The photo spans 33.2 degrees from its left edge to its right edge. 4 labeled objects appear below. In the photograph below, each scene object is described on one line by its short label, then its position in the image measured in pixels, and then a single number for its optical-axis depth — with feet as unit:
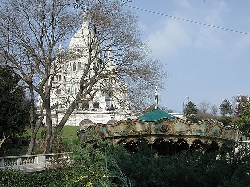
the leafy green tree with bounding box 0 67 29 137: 85.51
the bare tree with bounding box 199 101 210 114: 317.01
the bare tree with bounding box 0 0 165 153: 74.69
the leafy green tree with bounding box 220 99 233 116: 300.61
